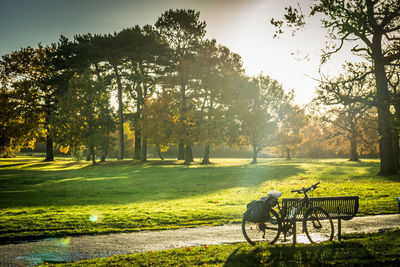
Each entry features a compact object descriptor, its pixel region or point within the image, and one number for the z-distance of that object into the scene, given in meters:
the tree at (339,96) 26.67
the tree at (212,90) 47.69
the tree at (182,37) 48.47
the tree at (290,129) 62.78
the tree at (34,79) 49.53
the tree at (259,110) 51.69
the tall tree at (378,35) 23.52
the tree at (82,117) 46.12
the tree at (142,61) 45.38
